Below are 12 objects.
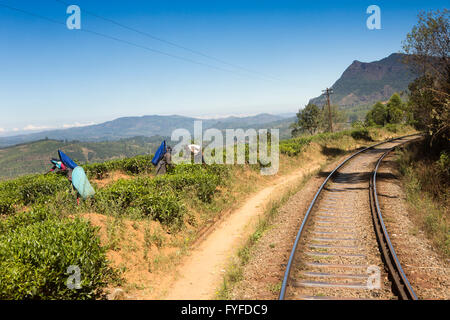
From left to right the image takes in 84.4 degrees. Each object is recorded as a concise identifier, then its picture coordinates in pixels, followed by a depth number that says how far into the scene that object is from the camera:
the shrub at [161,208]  8.59
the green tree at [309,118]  66.50
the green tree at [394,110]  70.31
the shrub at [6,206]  9.27
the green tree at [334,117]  71.70
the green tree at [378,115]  79.81
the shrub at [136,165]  17.42
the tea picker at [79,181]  7.99
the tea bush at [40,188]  11.19
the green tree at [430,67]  13.38
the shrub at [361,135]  35.53
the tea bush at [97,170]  15.95
